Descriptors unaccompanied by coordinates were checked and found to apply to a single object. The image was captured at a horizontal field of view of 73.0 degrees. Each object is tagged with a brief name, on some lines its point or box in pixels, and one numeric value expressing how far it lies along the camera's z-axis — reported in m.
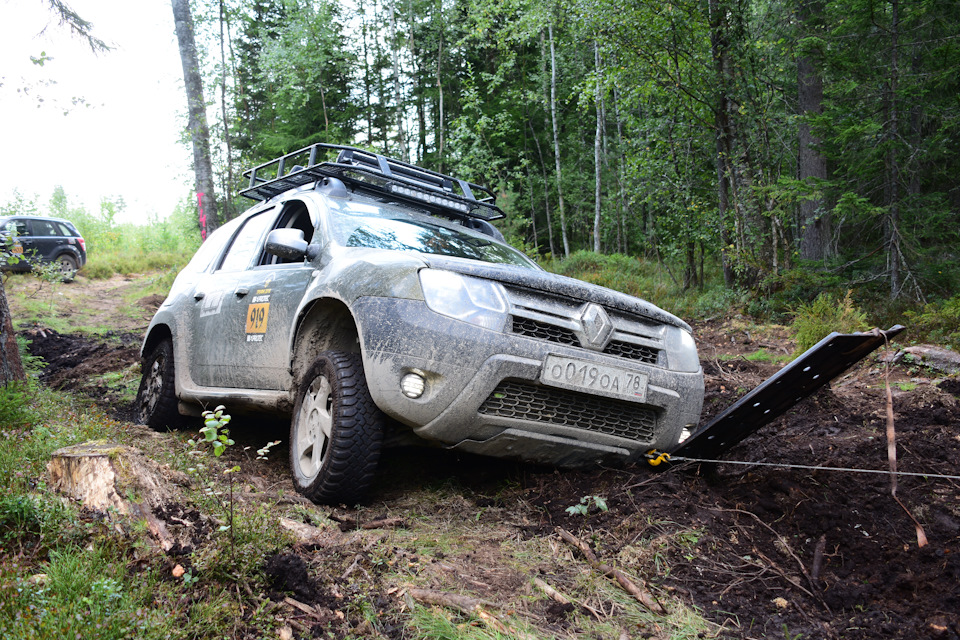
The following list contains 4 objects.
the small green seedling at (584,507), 2.92
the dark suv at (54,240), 16.02
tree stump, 2.36
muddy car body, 2.83
